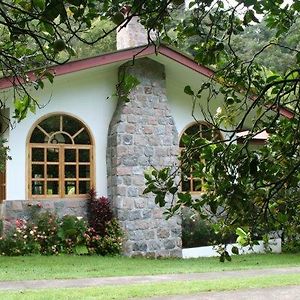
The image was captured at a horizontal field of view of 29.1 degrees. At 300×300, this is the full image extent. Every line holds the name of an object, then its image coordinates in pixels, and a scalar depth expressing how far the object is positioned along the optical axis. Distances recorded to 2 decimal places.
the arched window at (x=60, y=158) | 11.22
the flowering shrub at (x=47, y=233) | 10.59
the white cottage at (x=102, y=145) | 11.09
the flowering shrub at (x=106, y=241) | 11.04
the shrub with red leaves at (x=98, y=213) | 11.31
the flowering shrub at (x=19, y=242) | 10.28
